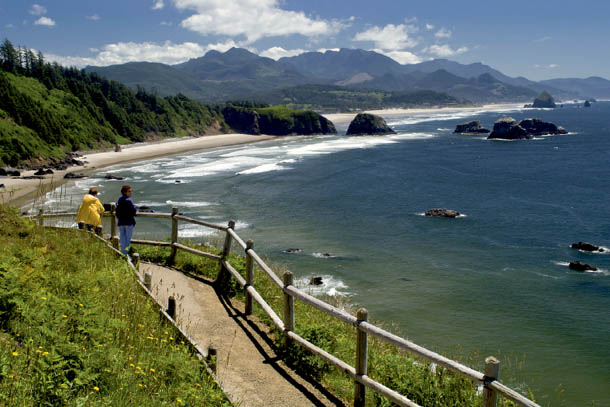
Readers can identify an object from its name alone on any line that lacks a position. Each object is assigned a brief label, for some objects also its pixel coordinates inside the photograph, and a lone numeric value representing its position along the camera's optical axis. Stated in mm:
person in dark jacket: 14055
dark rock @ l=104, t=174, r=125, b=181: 65438
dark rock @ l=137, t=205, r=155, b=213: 45450
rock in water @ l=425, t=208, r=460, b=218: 43688
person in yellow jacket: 14742
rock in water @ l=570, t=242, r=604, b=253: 33906
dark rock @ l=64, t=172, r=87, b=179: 65625
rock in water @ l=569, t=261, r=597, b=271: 30047
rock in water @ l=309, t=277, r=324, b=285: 26331
